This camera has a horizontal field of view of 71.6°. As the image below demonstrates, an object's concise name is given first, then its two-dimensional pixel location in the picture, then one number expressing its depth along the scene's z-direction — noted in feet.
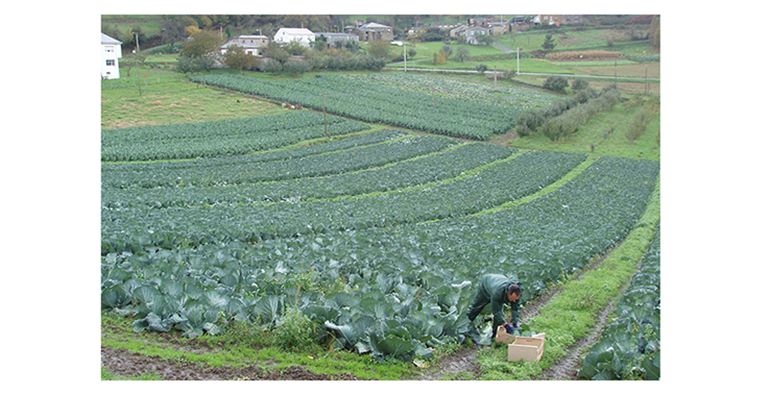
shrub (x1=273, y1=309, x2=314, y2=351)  28.17
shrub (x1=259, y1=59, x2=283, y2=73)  252.21
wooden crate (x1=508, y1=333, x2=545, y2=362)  27.86
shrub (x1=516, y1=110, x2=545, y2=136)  168.45
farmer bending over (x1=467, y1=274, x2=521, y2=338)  28.40
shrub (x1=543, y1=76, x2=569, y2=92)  228.02
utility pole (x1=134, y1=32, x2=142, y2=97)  198.96
